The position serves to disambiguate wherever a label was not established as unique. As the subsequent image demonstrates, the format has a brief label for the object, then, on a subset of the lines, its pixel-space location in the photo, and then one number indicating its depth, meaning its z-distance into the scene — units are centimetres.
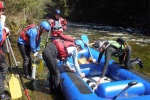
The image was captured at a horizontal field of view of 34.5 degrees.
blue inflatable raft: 401
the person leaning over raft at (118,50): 521
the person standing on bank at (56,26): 649
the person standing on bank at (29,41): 521
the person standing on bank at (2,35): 375
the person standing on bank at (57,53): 449
